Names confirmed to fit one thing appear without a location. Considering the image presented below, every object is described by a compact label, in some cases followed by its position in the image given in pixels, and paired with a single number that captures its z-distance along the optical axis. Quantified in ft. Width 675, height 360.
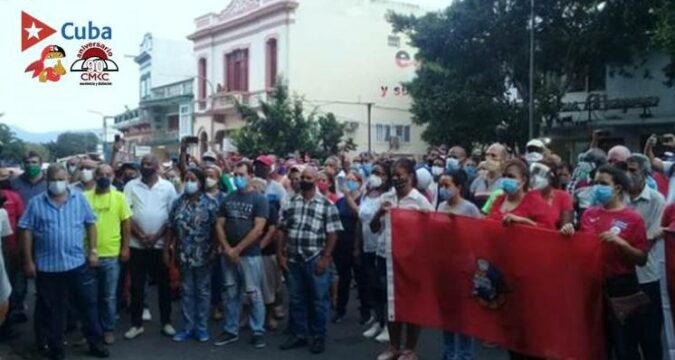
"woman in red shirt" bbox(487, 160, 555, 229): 16.63
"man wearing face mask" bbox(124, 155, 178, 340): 23.85
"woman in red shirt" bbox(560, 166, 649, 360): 14.79
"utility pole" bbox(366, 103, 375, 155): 107.48
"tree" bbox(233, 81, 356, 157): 86.69
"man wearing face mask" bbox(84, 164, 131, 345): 22.22
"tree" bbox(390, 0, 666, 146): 65.87
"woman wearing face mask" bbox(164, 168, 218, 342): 22.68
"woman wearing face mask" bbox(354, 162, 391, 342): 22.93
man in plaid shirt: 21.63
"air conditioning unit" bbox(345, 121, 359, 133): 112.69
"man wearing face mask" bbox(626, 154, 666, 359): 15.96
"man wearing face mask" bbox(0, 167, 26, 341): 22.71
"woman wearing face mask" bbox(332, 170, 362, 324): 25.71
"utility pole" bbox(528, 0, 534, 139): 63.66
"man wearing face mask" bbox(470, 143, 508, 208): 24.50
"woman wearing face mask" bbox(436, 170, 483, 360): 18.45
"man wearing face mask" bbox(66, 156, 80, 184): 24.30
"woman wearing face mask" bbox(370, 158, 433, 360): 19.94
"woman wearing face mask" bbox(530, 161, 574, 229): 17.01
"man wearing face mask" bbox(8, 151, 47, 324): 25.40
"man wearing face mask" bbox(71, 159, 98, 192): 22.97
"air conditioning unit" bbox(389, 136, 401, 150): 116.57
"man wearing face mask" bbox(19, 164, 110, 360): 20.44
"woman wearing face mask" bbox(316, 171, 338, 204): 26.30
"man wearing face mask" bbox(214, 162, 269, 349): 22.26
